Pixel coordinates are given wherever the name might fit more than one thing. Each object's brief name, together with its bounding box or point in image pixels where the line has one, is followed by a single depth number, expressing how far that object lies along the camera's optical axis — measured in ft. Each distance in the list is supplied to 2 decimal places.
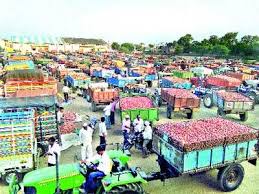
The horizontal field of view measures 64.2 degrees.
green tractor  16.12
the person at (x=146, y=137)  25.70
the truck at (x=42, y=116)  26.71
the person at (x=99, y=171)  15.94
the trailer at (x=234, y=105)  38.30
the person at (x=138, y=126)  27.77
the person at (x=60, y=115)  29.24
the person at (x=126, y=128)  27.54
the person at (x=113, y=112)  35.35
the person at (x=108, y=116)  34.44
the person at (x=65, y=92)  47.80
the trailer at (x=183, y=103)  38.23
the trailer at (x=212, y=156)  18.61
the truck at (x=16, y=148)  21.59
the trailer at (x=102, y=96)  42.28
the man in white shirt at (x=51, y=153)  21.12
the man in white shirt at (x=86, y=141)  23.88
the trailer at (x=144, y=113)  32.89
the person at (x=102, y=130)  27.37
